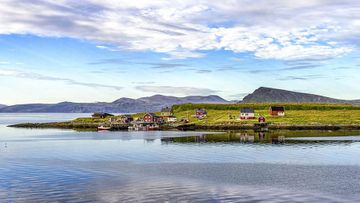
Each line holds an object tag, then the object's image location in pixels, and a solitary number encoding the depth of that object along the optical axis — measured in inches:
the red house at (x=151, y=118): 7676.2
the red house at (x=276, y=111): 7204.7
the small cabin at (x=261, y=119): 6484.3
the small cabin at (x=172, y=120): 7716.0
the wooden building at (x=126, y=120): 7792.8
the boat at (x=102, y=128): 6786.4
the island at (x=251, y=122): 6144.2
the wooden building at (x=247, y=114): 7026.6
